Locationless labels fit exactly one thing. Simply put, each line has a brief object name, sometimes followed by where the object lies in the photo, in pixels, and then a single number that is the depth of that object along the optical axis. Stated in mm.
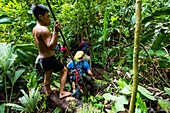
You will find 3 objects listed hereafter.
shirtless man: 1438
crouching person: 1736
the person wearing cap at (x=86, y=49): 1925
